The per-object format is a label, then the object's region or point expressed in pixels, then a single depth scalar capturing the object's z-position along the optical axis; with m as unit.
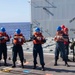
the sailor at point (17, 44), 13.41
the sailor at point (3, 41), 13.91
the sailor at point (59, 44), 13.81
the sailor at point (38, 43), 13.04
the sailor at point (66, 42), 14.62
